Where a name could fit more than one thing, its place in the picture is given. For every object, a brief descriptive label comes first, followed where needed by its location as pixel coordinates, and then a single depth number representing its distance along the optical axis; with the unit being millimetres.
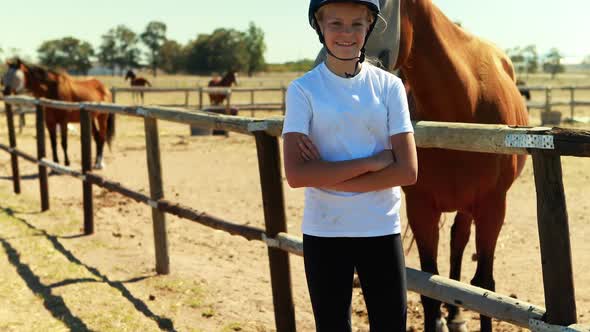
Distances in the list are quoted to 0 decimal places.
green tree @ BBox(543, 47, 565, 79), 104250
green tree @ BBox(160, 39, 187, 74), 92688
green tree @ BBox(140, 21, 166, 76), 106625
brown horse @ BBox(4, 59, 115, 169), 10508
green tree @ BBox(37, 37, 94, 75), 97938
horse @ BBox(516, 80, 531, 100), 20094
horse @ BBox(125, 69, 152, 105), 28562
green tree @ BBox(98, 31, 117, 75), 106625
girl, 1835
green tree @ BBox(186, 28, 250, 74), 88688
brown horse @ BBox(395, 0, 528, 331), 3000
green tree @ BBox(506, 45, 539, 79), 104562
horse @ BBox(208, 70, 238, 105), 24578
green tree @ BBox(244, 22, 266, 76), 91625
